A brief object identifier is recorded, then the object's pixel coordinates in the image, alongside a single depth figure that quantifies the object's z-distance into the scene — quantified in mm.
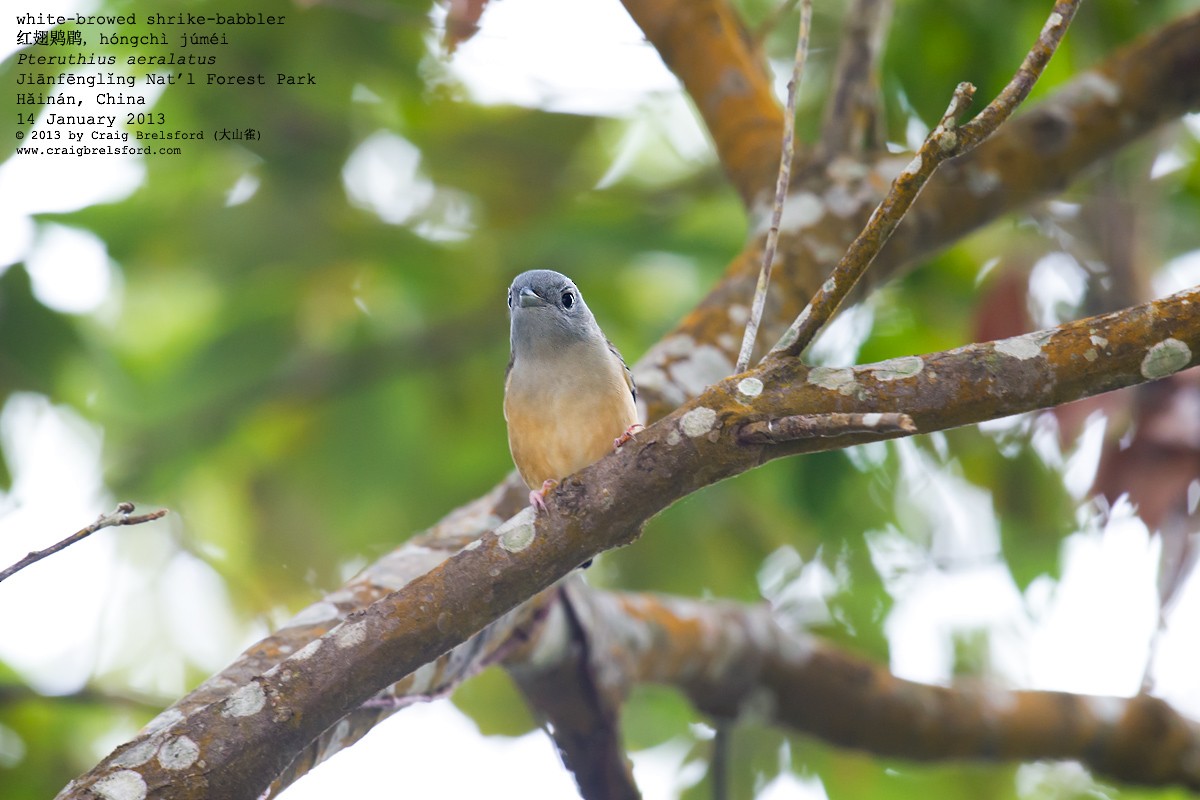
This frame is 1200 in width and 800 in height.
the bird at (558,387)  6676
